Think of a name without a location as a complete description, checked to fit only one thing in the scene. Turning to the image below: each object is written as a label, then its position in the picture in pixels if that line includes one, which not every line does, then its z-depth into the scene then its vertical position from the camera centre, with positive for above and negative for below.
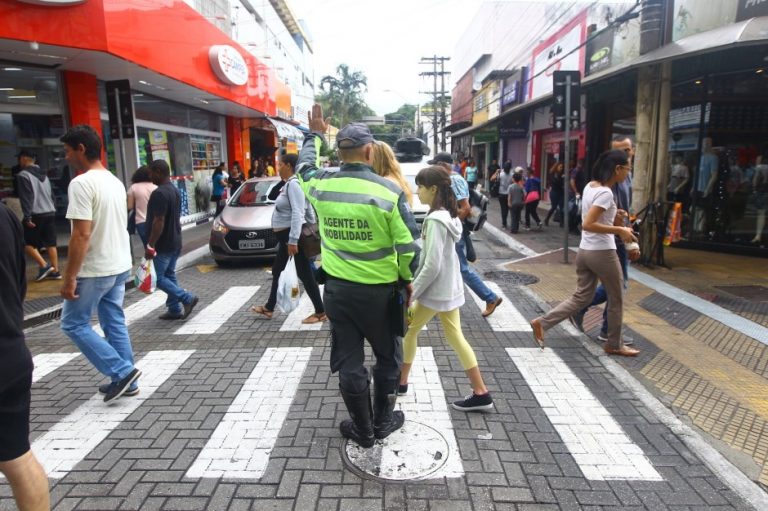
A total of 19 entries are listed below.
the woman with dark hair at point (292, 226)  5.47 -0.61
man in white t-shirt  3.62 -0.63
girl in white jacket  3.47 -0.74
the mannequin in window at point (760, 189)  9.27 -0.48
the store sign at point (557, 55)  14.24 +3.43
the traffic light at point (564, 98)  9.05 +1.18
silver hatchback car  9.09 -1.15
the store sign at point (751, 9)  7.26 +2.18
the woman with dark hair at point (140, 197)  6.92 -0.33
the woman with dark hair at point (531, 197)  13.22 -0.80
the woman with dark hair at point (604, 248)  4.61 -0.75
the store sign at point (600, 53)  11.79 +2.66
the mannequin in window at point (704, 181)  9.79 -0.34
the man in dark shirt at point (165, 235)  5.59 -0.71
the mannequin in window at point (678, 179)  10.34 -0.31
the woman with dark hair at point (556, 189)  13.77 -0.63
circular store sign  13.44 +2.90
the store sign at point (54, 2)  7.48 +2.50
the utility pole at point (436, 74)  46.16 +8.56
